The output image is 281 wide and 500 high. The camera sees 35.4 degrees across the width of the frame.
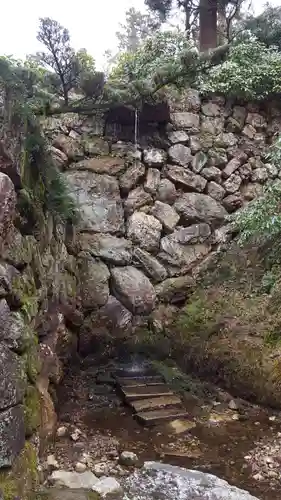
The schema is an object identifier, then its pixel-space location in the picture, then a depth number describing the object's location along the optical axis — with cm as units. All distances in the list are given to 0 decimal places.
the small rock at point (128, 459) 338
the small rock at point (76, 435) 372
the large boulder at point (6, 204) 253
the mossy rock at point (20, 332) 260
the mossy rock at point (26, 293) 276
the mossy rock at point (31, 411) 271
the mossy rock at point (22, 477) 227
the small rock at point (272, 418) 419
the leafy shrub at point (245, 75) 703
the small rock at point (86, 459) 335
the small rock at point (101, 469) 319
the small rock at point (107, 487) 284
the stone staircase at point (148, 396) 418
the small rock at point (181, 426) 399
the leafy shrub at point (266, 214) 537
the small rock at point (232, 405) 447
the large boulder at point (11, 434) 234
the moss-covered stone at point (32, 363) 287
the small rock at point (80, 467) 320
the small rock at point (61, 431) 375
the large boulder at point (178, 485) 291
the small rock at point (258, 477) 324
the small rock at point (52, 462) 320
